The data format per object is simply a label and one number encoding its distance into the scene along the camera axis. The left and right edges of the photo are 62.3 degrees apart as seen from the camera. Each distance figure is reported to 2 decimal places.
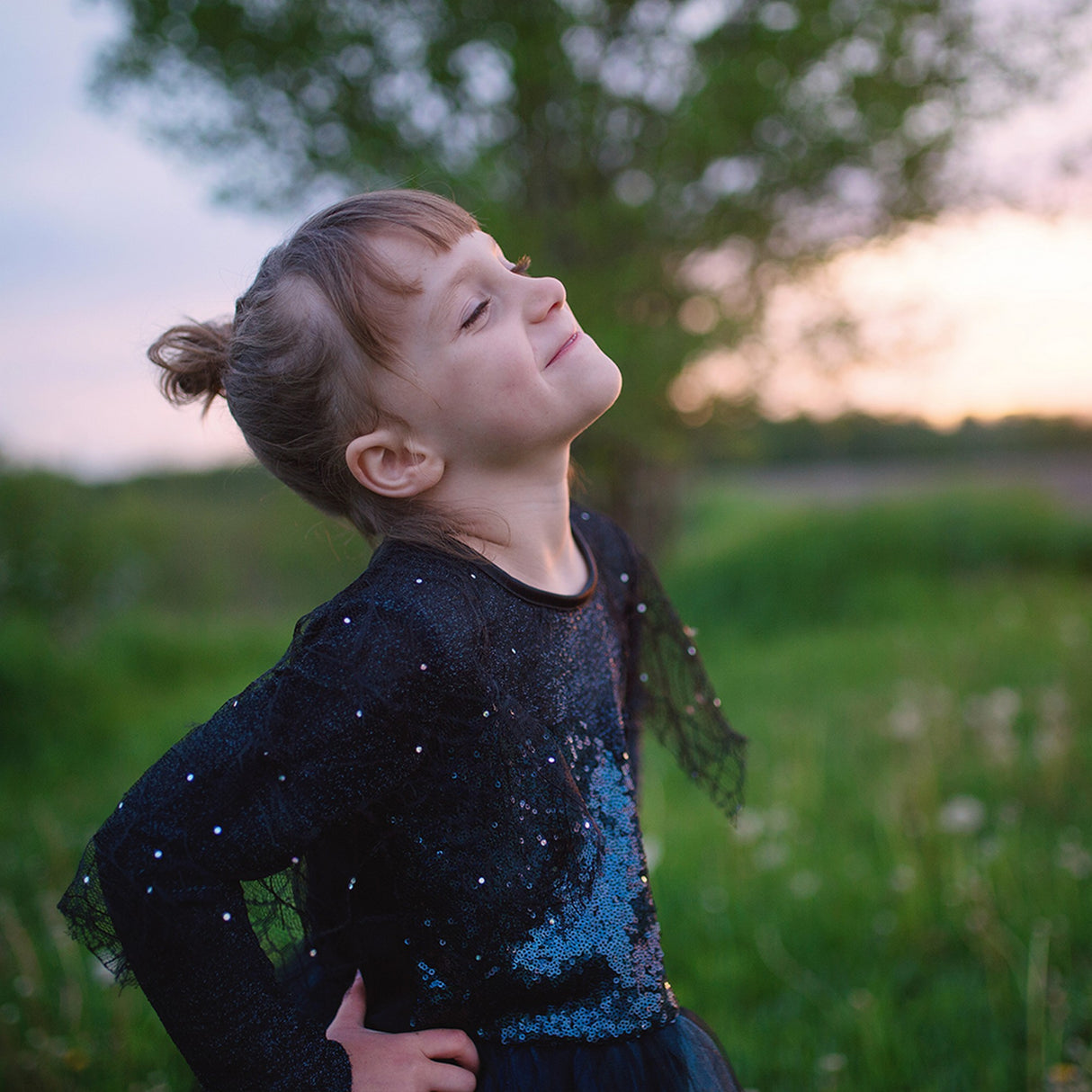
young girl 1.00
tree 4.71
